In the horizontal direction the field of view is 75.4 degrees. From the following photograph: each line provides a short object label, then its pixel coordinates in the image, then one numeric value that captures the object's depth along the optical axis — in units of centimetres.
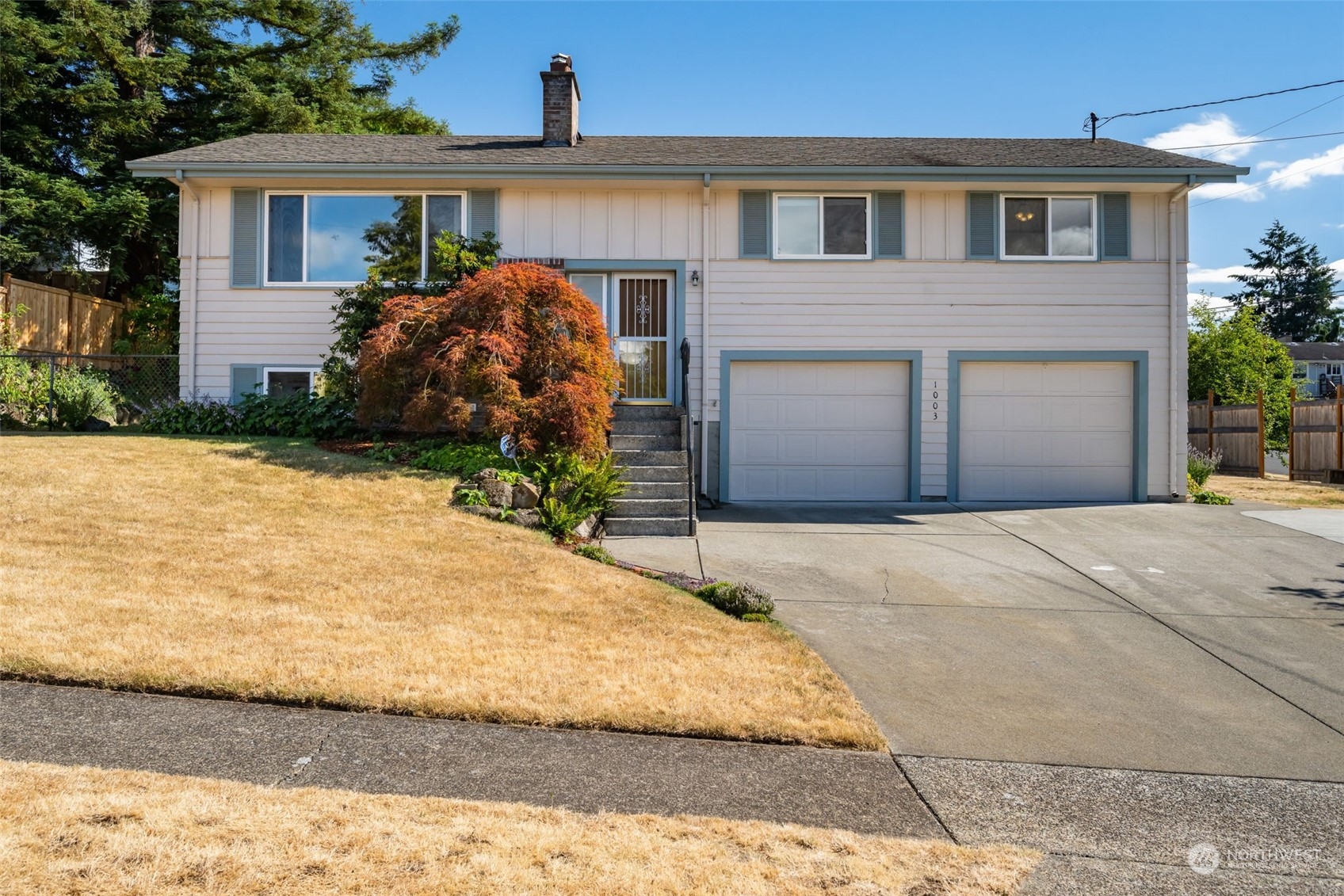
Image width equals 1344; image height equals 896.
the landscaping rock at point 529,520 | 884
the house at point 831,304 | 1280
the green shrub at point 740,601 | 662
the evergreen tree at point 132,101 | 1877
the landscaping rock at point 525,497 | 912
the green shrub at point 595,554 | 809
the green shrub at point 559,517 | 880
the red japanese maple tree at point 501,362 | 962
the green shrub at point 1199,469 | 1376
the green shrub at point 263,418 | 1170
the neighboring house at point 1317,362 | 5150
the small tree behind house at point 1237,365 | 2305
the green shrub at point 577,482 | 942
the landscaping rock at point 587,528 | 913
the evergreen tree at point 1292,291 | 5825
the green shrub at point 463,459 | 971
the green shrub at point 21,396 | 1250
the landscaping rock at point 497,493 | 901
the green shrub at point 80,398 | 1254
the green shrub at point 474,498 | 894
